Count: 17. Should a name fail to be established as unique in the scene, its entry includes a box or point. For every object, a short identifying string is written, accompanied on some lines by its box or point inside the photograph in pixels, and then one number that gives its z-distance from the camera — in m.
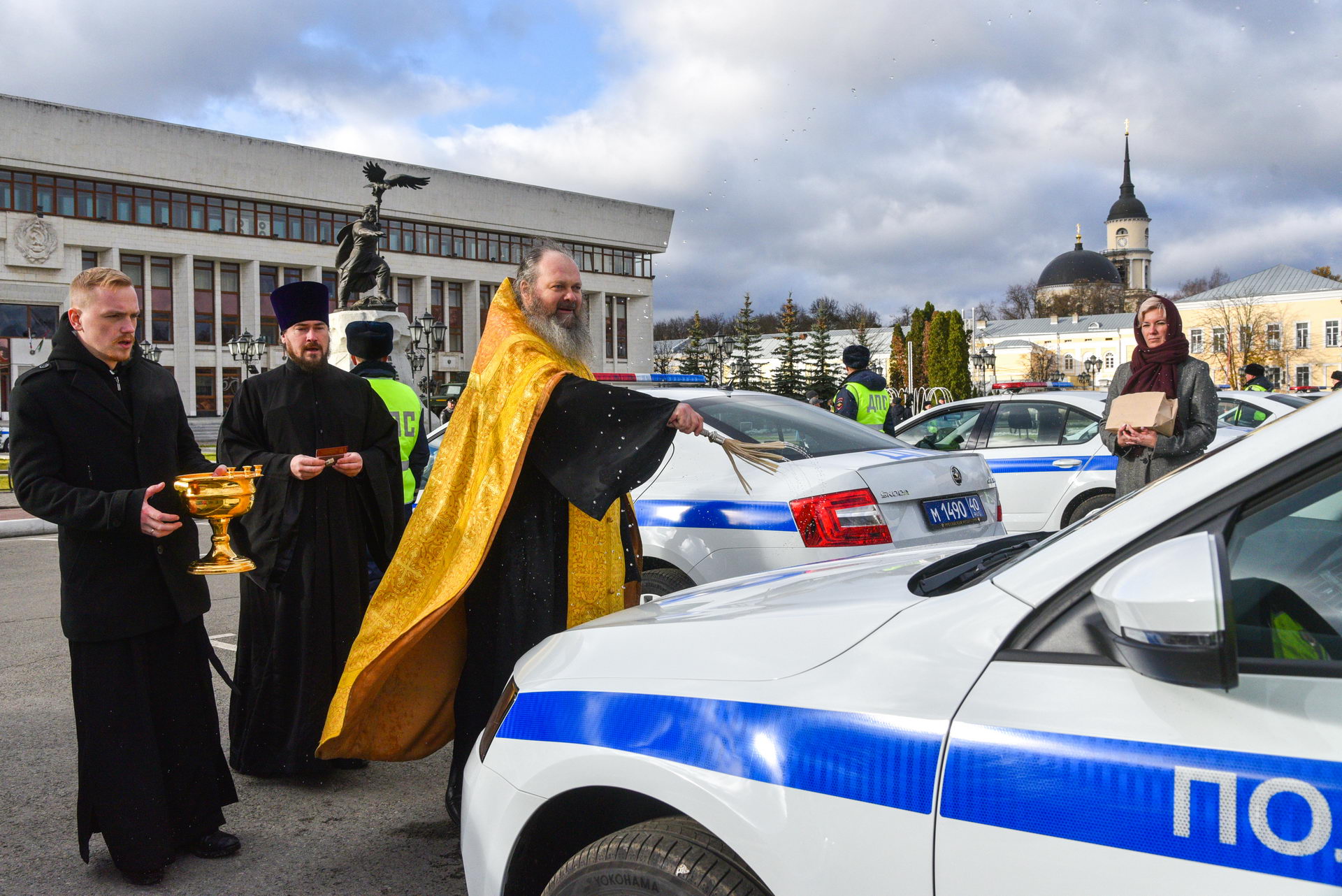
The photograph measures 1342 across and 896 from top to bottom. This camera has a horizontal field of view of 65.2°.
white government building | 50.84
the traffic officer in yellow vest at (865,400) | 8.81
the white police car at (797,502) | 4.45
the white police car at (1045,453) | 8.75
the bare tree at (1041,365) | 90.00
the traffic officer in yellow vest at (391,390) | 5.22
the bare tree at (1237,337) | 66.56
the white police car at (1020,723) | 1.37
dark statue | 18.31
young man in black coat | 3.23
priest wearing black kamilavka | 4.17
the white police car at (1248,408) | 10.68
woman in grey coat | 5.54
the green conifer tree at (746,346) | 62.59
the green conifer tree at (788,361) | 59.03
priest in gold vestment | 3.36
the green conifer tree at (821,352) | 61.09
